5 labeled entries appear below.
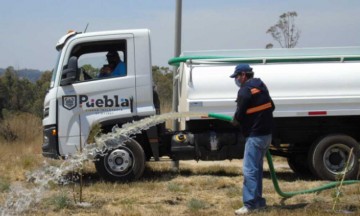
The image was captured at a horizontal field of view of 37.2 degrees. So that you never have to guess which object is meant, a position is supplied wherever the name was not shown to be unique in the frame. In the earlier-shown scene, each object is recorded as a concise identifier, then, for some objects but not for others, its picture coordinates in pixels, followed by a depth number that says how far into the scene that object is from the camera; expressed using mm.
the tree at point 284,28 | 24016
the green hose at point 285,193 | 7793
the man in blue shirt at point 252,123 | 7027
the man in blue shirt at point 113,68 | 9859
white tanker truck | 9742
